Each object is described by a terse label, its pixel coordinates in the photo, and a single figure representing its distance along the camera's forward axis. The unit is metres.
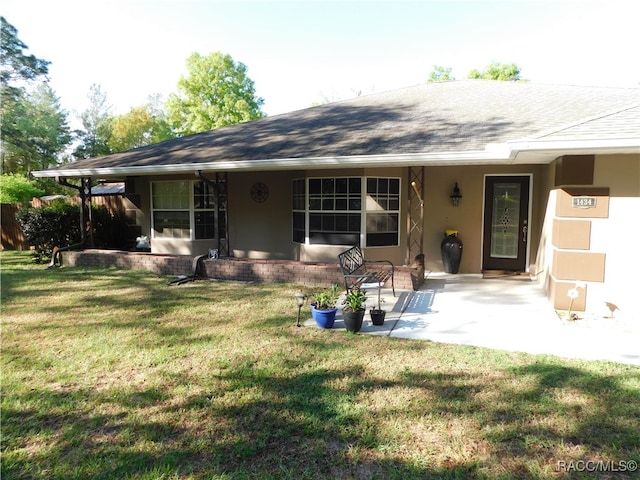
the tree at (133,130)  38.06
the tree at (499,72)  26.33
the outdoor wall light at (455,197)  8.45
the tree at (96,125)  38.41
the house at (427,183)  5.32
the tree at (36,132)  22.09
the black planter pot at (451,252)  8.37
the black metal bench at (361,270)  5.66
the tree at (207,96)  31.31
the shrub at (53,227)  10.68
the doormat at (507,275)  8.05
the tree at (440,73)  29.30
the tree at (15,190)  18.19
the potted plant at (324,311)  4.93
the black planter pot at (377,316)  5.06
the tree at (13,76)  18.98
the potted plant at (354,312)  4.79
